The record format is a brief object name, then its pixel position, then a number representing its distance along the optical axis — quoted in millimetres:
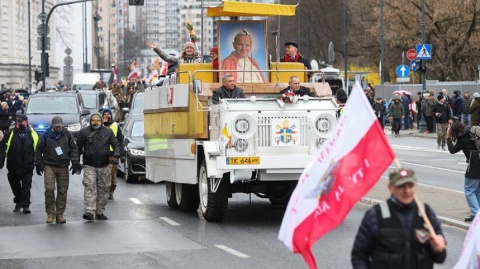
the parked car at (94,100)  42228
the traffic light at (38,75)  58203
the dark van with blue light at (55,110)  36531
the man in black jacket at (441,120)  39750
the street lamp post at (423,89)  50062
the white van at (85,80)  78000
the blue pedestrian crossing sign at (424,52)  48309
